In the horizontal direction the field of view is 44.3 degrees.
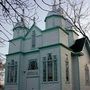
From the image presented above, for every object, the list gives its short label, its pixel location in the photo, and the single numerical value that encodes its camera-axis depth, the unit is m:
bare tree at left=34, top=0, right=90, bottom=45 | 10.96
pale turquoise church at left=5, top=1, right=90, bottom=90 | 10.85
